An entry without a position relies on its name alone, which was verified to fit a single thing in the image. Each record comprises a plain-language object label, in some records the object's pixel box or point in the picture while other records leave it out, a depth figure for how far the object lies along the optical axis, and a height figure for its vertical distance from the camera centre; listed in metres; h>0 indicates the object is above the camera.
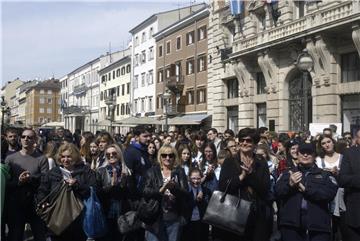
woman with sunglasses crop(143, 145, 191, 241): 6.50 -0.85
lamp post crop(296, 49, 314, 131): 15.52 +1.97
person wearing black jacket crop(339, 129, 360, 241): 6.42 -0.72
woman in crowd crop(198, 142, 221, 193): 8.21 -0.68
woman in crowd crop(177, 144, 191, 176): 8.24 -0.48
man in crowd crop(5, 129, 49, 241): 7.34 -0.83
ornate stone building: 23.94 +3.51
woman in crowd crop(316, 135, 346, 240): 7.83 -0.53
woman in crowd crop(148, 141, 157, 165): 9.34 -0.45
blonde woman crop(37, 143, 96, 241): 6.52 -0.66
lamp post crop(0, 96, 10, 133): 34.33 +1.56
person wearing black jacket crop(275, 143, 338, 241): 6.11 -0.85
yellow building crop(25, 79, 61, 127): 134.94 +6.96
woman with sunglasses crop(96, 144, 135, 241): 7.02 -0.84
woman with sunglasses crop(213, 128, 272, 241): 5.94 -0.63
